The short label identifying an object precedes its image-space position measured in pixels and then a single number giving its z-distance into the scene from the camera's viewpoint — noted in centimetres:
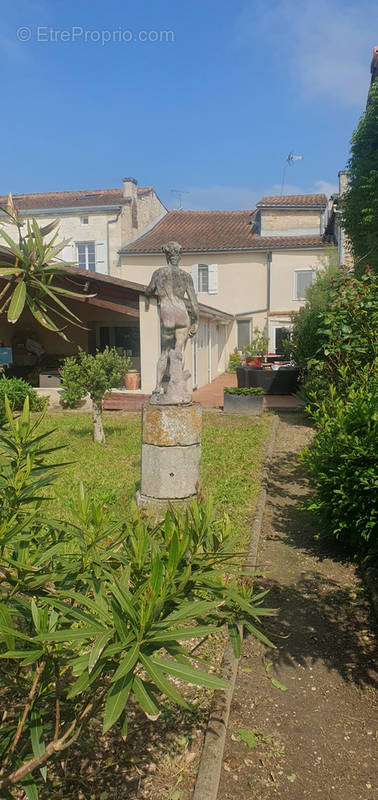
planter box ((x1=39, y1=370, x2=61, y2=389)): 1661
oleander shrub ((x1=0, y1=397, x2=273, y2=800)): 115
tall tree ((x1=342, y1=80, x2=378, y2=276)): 1233
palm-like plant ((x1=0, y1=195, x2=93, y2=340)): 154
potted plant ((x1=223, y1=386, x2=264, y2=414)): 1362
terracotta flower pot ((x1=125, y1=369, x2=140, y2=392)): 1741
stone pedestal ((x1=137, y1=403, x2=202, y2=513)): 573
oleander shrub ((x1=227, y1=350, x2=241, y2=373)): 2525
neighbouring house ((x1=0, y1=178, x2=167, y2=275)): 2503
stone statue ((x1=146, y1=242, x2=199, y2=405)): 623
